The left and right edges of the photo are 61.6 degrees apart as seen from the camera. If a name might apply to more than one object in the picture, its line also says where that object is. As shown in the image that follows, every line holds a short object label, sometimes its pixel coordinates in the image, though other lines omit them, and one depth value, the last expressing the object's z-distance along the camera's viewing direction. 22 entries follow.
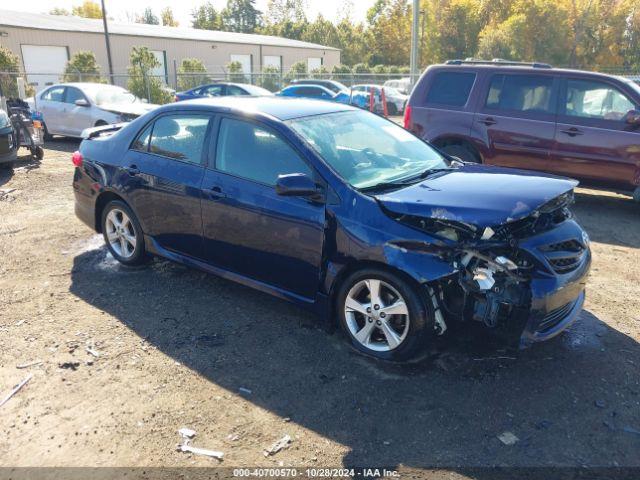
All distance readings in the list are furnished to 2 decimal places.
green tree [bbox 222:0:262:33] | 91.50
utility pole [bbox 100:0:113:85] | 29.90
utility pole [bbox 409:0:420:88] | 16.16
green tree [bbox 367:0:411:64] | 56.09
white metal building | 31.77
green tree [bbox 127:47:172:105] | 22.39
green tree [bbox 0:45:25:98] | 21.30
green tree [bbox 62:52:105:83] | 26.48
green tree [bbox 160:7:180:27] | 95.44
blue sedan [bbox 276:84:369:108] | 20.75
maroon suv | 7.11
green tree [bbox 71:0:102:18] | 82.69
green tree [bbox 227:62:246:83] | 31.81
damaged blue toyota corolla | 3.36
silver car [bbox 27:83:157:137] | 12.64
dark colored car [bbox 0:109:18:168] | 9.59
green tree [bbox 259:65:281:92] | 29.27
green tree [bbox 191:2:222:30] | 89.81
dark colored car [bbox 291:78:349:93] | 23.02
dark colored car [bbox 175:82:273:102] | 16.75
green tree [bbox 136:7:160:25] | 96.94
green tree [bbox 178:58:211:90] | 28.62
